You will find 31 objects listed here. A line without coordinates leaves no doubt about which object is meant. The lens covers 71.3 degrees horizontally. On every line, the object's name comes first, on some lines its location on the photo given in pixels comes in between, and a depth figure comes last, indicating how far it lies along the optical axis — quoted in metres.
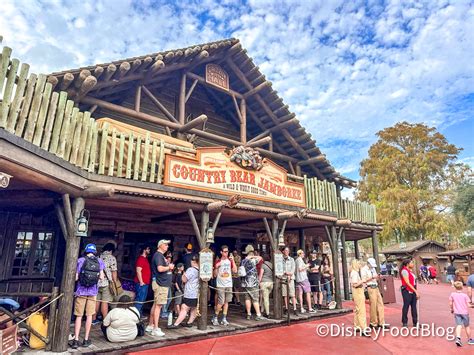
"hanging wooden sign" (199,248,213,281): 7.62
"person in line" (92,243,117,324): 7.10
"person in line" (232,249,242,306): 11.16
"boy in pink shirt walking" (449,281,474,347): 6.95
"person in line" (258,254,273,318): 9.06
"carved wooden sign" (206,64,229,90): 11.42
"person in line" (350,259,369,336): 7.63
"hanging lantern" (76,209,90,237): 5.98
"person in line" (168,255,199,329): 7.43
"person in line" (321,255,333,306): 10.93
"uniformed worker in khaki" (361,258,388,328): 7.75
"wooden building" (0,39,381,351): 5.40
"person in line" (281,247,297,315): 9.35
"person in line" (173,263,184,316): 8.14
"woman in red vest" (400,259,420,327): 8.27
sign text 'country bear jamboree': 7.74
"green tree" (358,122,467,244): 32.60
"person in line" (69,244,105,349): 5.88
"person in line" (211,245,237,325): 7.94
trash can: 13.29
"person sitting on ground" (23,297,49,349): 5.69
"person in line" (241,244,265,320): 8.67
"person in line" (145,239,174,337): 6.80
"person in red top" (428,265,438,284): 25.73
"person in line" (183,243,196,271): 8.12
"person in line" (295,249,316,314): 9.84
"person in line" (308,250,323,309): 10.23
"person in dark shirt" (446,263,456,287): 24.02
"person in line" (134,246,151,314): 7.43
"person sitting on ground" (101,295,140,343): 6.25
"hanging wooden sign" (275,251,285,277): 9.18
